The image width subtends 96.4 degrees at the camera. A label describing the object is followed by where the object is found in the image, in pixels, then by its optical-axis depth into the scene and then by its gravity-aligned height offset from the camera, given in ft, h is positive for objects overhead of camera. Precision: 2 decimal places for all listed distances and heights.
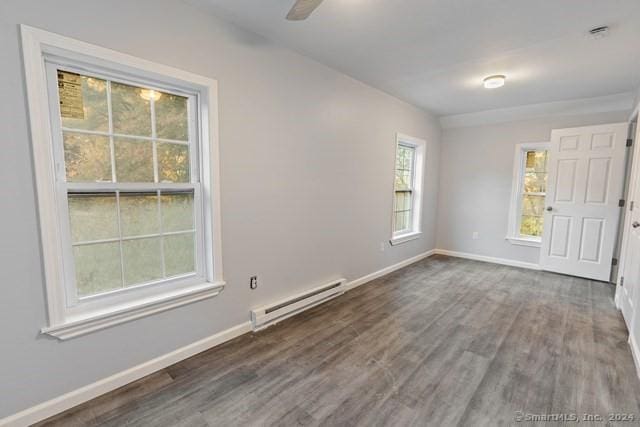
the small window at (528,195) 14.61 -0.39
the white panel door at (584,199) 12.09 -0.47
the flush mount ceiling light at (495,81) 10.05 +3.76
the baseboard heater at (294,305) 8.05 -3.75
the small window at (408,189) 14.55 -0.16
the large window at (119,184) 5.00 -0.03
